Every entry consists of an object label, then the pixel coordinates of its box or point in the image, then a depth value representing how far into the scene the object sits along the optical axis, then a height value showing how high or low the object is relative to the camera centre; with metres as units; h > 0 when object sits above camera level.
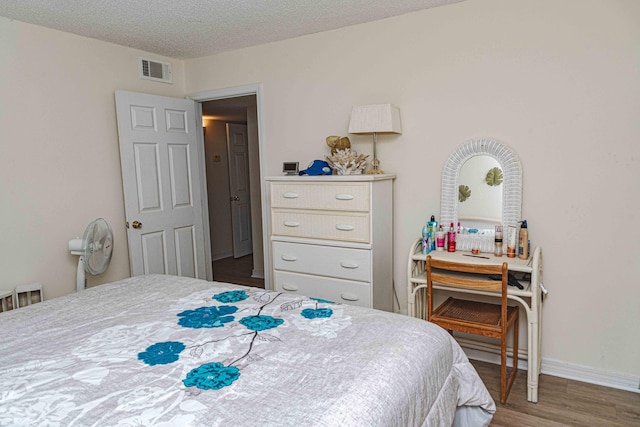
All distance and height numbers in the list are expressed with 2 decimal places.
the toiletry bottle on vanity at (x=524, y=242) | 2.54 -0.51
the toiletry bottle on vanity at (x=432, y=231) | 2.86 -0.48
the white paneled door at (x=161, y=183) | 3.43 -0.12
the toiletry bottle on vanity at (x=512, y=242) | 2.60 -0.52
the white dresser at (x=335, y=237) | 2.81 -0.52
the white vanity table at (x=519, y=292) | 2.36 -0.78
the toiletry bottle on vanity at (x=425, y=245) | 2.80 -0.56
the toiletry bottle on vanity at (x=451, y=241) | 2.80 -0.54
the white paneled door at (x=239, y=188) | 6.48 -0.33
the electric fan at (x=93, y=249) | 2.90 -0.55
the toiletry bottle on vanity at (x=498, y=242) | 2.63 -0.52
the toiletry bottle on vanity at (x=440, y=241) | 2.84 -0.54
